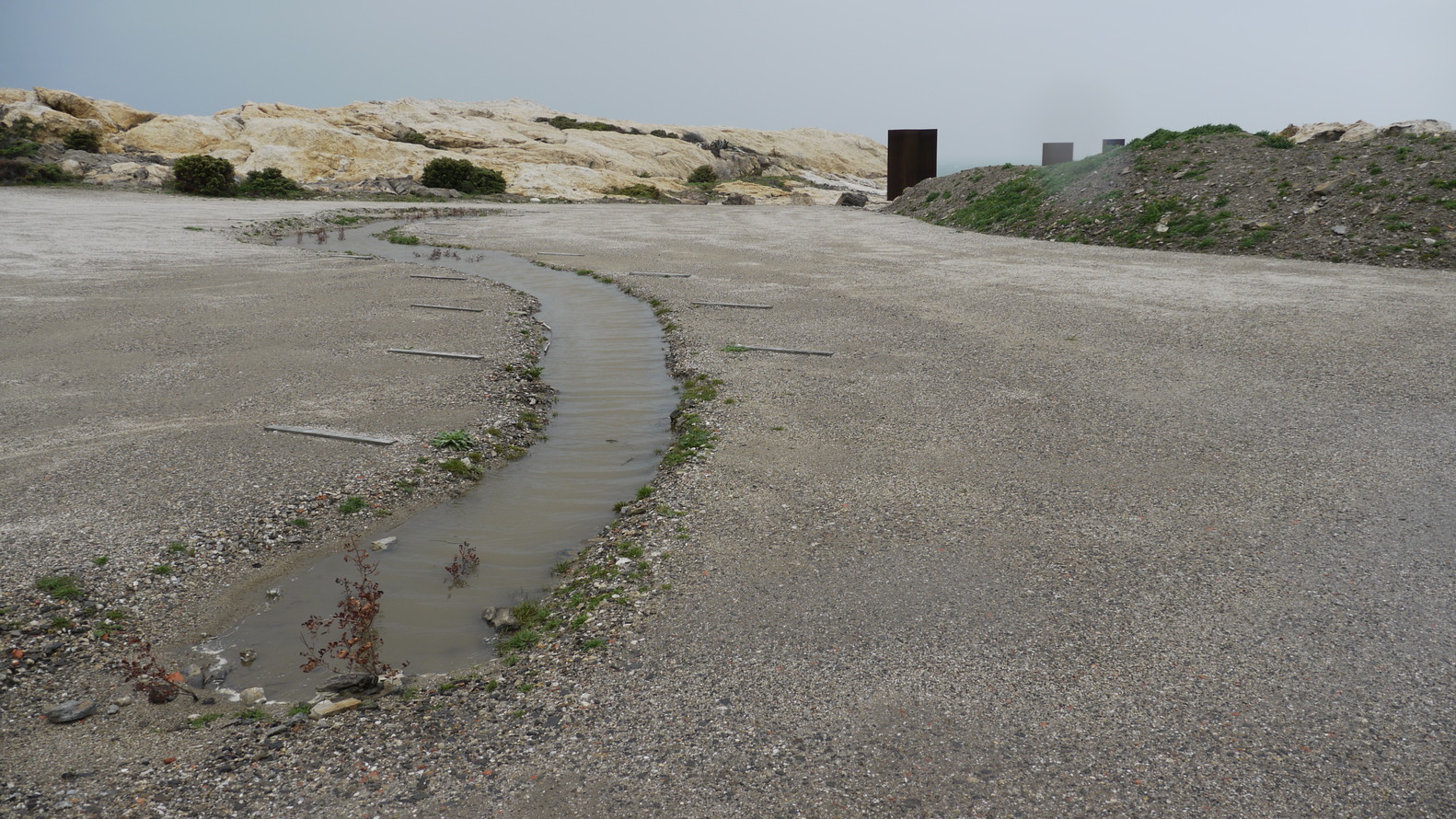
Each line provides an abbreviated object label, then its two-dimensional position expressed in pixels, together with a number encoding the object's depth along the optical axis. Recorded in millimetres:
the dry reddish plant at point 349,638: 4633
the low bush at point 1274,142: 23922
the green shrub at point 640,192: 48094
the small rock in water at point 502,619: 5133
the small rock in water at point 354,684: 4441
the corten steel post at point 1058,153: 35375
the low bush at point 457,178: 44812
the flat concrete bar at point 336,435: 7566
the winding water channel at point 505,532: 4934
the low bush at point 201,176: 38719
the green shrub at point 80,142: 45812
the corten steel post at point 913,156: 39750
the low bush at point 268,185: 40188
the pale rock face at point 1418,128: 23630
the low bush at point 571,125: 72462
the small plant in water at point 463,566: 5730
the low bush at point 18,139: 39719
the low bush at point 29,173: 38062
